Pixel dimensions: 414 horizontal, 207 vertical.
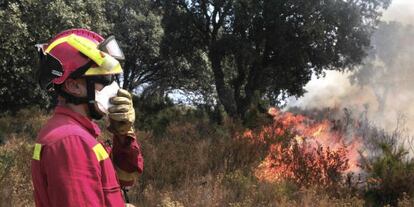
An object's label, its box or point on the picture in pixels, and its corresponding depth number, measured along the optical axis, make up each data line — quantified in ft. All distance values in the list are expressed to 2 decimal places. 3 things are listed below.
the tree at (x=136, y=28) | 86.43
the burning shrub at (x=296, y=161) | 24.71
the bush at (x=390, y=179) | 22.77
